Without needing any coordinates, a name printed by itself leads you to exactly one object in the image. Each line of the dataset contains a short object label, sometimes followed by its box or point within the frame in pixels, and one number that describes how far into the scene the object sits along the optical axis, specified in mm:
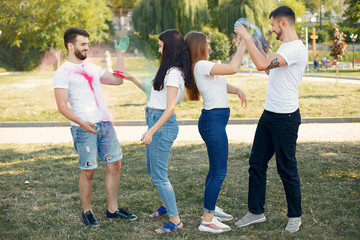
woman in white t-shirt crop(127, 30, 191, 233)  3750
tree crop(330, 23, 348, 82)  27891
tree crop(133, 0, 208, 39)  33844
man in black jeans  3783
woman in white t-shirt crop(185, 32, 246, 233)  3879
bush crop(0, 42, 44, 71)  47062
